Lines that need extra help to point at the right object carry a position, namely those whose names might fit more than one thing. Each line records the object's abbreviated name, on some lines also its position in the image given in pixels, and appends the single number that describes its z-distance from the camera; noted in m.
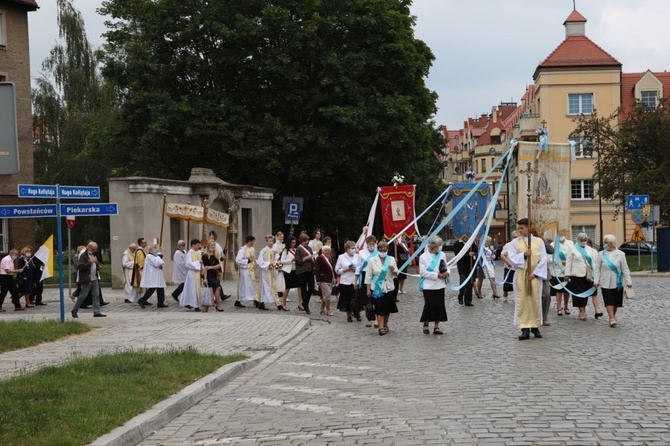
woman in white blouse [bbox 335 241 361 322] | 21.81
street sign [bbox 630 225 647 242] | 42.94
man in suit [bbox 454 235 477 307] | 25.45
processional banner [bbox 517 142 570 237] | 20.11
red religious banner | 33.66
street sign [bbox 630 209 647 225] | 41.65
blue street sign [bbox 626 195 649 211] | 41.69
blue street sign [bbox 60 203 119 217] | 19.11
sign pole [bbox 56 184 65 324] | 18.48
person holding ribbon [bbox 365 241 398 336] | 18.50
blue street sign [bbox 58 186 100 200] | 18.58
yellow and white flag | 24.19
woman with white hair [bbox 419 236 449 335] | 17.92
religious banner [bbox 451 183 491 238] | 31.05
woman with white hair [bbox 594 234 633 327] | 18.83
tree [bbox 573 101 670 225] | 52.34
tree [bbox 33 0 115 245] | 53.22
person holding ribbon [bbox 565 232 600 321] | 20.72
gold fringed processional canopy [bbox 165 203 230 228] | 30.38
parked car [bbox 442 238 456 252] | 94.72
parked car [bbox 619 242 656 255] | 67.12
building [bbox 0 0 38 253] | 39.50
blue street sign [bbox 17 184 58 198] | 17.70
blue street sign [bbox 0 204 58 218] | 17.31
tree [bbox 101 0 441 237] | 41.44
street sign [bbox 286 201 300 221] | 35.53
